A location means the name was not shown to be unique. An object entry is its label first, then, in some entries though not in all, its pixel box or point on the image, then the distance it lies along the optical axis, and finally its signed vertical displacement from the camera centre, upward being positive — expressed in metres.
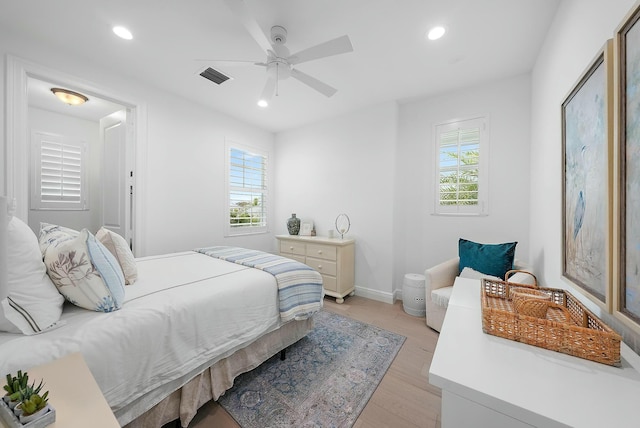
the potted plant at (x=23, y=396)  0.55 -0.44
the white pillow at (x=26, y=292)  0.94 -0.33
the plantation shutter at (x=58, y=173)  3.33 +0.58
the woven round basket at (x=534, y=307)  1.01 -0.39
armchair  2.23 -0.72
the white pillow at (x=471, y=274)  2.18 -0.54
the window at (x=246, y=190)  3.71 +0.39
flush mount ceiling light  2.64 +1.33
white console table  0.57 -0.46
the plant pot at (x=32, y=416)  0.53 -0.46
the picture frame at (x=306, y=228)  3.80 -0.22
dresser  3.10 -0.61
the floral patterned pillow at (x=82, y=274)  1.10 -0.29
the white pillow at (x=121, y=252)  1.54 -0.26
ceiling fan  1.44 +1.17
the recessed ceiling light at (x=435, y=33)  1.85 +1.43
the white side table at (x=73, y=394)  0.58 -0.51
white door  2.73 +0.36
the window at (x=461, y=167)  2.71 +0.57
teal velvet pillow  2.17 -0.40
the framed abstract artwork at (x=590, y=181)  0.88 +0.16
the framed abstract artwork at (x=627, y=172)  0.75 +0.14
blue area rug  1.41 -1.17
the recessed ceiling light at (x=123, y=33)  1.90 +1.46
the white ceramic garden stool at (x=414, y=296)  2.70 -0.92
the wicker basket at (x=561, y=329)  0.74 -0.40
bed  0.97 -0.60
